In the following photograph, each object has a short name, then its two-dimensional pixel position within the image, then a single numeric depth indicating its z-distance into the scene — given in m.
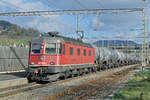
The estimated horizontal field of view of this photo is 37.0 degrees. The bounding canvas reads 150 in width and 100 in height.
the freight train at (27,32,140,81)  17.23
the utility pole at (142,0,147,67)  28.03
